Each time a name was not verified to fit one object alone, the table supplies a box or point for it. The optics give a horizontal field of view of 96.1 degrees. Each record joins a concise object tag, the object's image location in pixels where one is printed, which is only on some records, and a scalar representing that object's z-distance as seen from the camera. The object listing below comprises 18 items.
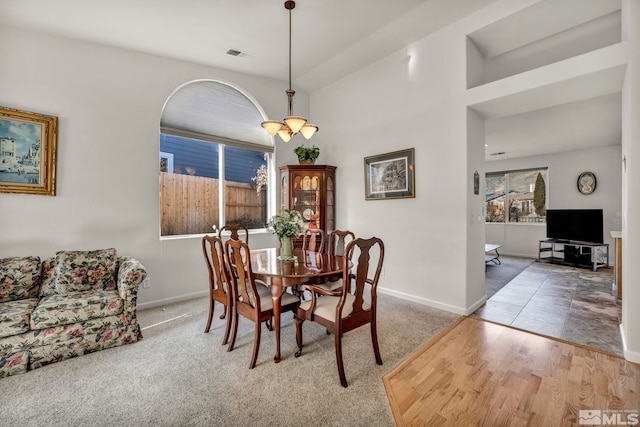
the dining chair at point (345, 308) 2.04
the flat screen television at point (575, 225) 6.23
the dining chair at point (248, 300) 2.23
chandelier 2.77
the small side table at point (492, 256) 6.16
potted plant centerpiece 2.61
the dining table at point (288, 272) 2.19
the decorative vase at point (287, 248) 2.72
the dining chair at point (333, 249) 2.86
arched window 3.90
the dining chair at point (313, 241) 3.34
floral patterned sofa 2.22
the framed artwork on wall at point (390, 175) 3.79
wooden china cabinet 4.53
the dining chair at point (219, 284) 2.58
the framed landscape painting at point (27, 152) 2.87
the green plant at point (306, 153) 4.51
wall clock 6.53
